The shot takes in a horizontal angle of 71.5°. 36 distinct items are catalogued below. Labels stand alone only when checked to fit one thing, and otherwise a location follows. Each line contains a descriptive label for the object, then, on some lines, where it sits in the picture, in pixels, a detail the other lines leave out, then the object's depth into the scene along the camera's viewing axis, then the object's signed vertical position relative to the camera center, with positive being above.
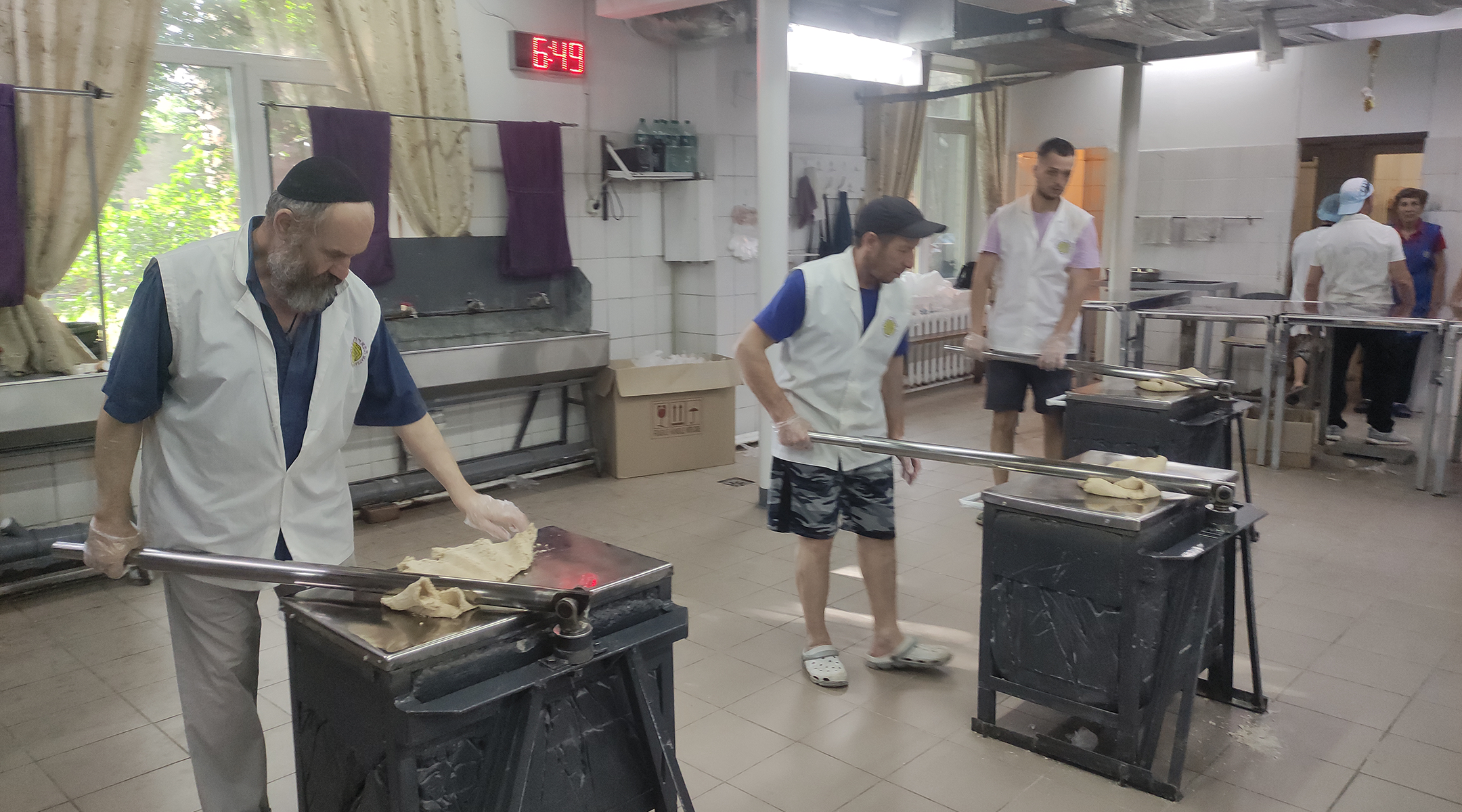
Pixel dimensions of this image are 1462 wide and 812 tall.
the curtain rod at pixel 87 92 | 3.73 +0.55
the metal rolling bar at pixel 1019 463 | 2.46 -0.58
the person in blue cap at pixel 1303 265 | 6.20 -0.17
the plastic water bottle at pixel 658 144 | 5.72 +0.53
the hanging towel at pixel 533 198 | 5.23 +0.21
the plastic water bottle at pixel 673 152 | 5.77 +0.49
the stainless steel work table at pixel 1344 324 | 5.06 -0.45
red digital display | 5.30 +0.97
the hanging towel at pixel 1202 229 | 8.02 +0.07
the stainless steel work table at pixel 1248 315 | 5.57 -0.43
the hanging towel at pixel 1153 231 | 8.33 +0.05
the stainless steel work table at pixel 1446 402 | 4.99 -0.82
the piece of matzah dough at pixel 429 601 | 1.62 -0.57
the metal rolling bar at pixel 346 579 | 1.60 -0.55
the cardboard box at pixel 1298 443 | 5.66 -1.13
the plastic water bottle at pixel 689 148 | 5.83 +0.51
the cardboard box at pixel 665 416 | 5.46 -0.96
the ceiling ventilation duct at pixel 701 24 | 5.36 +1.14
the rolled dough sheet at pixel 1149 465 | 2.69 -0.60
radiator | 7.93 -0.87
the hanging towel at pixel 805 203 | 6.64 +0.23
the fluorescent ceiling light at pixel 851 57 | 5.24 +0.97
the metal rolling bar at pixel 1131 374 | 3.60 -0.50
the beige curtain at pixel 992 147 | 8.95 +0.80
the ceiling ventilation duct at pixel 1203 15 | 5.00 +1.12
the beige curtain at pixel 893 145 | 7.61 +0.71
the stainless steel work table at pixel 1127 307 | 6.04 -0.41
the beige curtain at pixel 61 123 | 3.84 +0.45
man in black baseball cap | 2.87 -0.44
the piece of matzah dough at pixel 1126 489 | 2.49 -0.61
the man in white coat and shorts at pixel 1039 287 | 4.27 -0.21
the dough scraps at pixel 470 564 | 1.64 -0.59
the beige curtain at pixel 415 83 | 4.74 +0.74
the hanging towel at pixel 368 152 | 4.56 +0.40
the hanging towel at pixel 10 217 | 3.70 +0.08
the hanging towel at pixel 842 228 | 6.77 +0.07
